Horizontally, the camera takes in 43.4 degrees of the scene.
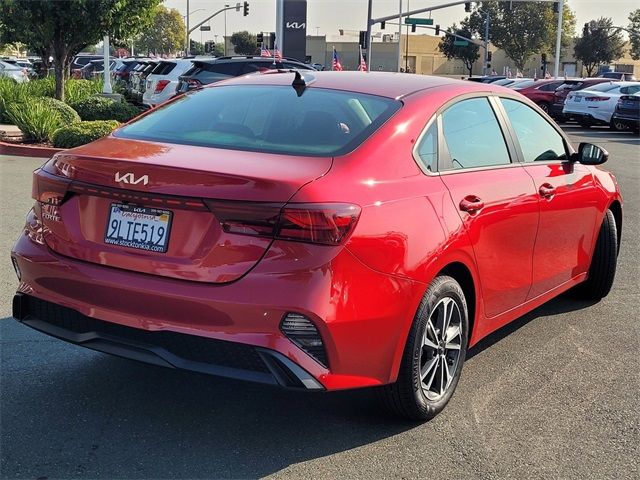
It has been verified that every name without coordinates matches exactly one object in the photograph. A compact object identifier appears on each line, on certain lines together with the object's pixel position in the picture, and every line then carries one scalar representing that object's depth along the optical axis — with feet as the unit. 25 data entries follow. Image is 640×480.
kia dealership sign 147.33
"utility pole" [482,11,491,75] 231.30
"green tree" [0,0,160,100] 50.85
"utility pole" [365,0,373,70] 170.60
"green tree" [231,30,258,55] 368.89
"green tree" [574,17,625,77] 274.16
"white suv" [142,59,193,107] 62.59
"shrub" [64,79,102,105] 59.82
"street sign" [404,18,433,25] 181.53
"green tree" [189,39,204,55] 402.72
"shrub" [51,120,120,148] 42.83
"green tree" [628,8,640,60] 296.10
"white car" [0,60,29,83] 104.97
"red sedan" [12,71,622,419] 10.61
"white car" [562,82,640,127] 84.23
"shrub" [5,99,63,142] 45.73
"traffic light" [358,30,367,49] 171.03
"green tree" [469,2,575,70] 265.75
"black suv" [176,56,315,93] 57.98
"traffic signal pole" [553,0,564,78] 168.55
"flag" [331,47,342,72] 96.37
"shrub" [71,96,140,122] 53.83
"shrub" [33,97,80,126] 49.03
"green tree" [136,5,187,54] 387.75
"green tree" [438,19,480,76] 297.16
